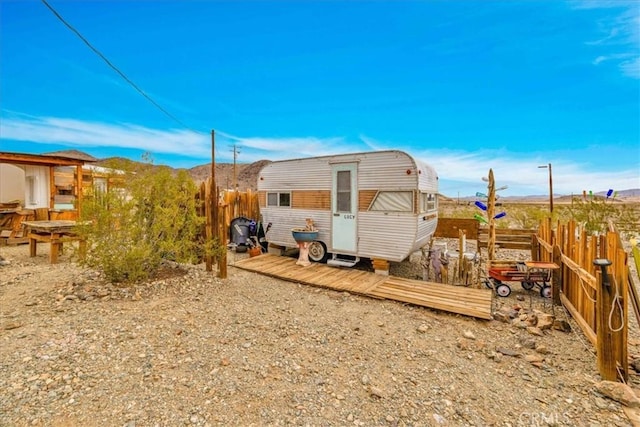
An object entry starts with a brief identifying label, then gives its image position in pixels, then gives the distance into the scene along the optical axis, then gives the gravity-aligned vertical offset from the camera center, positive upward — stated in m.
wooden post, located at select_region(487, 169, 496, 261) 6.70 -0.13
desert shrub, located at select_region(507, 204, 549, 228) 12.33 -0.43
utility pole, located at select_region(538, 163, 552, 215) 15.25 +1.51
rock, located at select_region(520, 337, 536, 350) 3.72 -1.75
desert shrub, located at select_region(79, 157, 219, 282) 4.96 -0.25
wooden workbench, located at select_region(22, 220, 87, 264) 7.15 -0.67
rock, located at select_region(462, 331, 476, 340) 3.96 -1.75
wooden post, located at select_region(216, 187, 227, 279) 6.17 -0.74
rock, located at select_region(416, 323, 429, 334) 4.14 -1.74
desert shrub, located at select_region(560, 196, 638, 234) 9.88 -0.27
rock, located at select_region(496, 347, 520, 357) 3.55 -1.78
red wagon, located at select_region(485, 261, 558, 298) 5.64 -1.37
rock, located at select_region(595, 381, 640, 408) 2.56 -1.68
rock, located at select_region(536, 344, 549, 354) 3.55 -1.74
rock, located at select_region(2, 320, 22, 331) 3.73 -1.51
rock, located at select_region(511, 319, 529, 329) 4.29 -1.74
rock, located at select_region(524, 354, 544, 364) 3.37 -1.76
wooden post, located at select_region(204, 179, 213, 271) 6.13 -0.15
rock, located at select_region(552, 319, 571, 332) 4.20 -1.72
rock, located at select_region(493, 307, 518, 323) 4.56 -1.75
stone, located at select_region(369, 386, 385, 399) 2.69 -1.72
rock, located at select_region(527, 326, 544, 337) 4.06 -1.74
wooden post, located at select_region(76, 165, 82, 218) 11.15 +1.01
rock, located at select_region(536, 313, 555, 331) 4.20 -1.68
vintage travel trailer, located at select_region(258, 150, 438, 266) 6.71 +0.09
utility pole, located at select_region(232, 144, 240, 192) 27.72 +5.30
